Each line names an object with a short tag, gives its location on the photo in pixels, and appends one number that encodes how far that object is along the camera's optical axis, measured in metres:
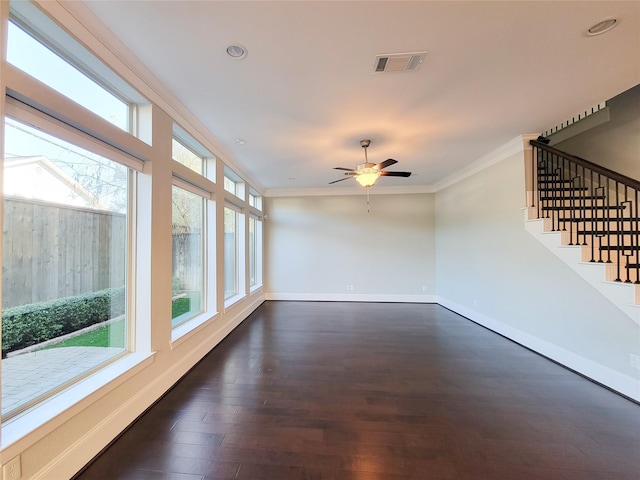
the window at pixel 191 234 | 2.85
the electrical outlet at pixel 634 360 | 2.32
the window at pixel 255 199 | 5.98
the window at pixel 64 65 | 1.42
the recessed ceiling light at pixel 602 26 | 1.67
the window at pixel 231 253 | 4.50
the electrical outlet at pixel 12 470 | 1.20
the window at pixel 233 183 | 4.41
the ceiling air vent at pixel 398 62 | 1.91
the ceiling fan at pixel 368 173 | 3.45
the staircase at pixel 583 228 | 2.45
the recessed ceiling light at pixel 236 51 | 1.84
